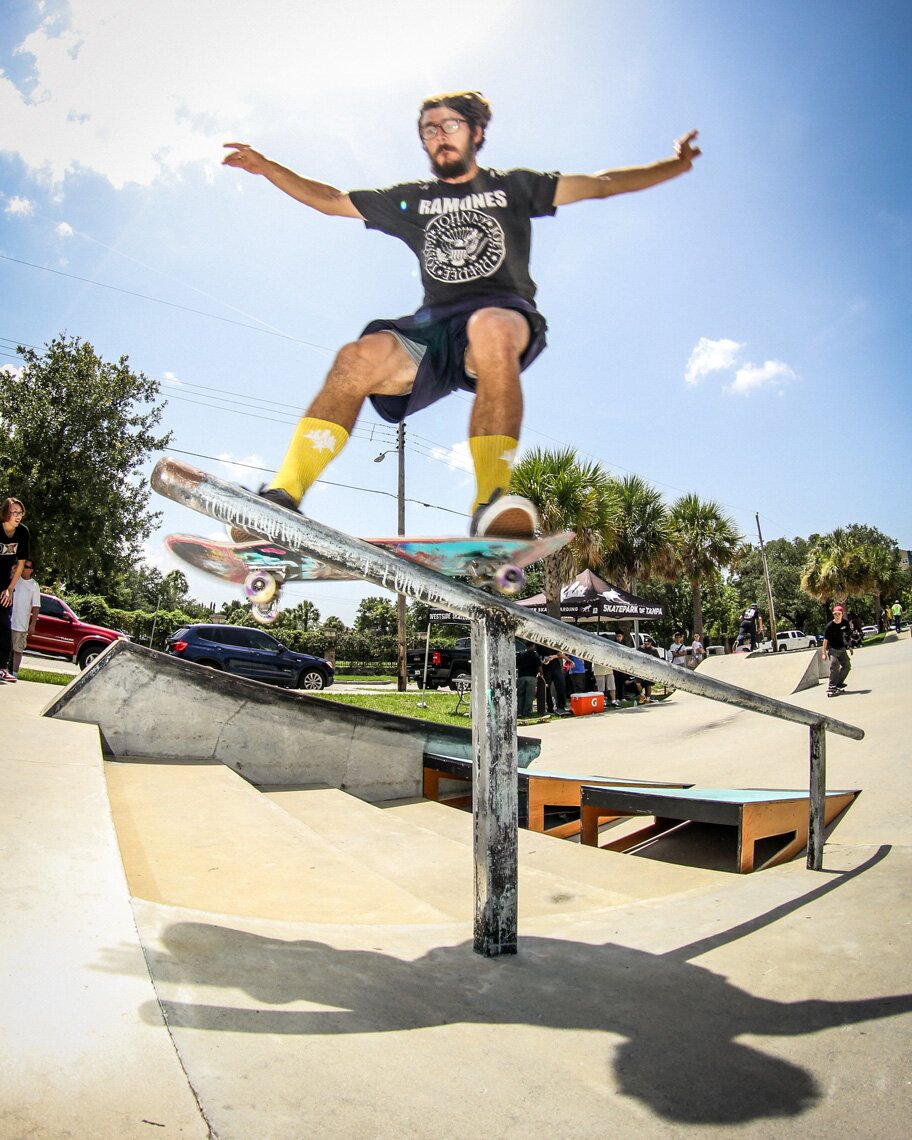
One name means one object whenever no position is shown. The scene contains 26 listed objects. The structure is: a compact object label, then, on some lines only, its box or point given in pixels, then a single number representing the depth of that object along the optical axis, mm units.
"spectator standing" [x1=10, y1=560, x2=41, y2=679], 6629
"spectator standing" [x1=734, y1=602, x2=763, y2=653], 26903
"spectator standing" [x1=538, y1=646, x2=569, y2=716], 13695
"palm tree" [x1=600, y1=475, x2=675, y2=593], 27078
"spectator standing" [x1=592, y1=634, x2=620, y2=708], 14648
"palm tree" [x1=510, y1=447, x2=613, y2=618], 14789
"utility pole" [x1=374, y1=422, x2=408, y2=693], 19266
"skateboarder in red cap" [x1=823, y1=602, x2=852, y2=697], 11328
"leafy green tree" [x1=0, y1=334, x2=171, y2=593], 17250
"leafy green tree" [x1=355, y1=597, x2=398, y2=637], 49578
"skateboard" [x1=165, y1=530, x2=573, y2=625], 2232
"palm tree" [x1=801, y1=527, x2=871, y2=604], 41000
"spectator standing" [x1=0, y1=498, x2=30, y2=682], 5707
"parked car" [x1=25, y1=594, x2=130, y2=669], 14133
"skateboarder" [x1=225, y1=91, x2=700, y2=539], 2420
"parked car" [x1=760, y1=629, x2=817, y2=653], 25378
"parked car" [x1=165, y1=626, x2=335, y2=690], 14695
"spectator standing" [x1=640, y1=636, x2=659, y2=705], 15234
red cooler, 13156
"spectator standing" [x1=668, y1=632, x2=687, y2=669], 20469
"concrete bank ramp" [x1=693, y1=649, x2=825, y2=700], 13516
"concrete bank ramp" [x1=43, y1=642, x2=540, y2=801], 4215
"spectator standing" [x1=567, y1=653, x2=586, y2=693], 14570
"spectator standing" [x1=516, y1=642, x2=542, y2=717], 11906
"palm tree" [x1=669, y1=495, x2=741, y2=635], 31594
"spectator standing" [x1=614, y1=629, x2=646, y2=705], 15281
